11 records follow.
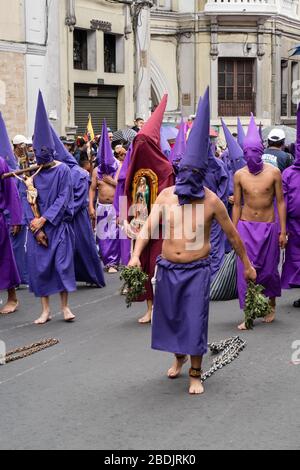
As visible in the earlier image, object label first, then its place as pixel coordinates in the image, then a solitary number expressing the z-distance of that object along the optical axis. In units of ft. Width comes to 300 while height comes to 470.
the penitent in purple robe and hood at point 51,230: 30.48
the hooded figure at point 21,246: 38.60
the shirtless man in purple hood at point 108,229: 43.29
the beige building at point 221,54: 103.19
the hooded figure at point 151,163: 29.63
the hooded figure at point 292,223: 32.73
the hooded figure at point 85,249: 37.78
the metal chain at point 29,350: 25.55
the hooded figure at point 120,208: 34.86
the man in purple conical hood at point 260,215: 30.04
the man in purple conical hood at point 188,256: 21.26
